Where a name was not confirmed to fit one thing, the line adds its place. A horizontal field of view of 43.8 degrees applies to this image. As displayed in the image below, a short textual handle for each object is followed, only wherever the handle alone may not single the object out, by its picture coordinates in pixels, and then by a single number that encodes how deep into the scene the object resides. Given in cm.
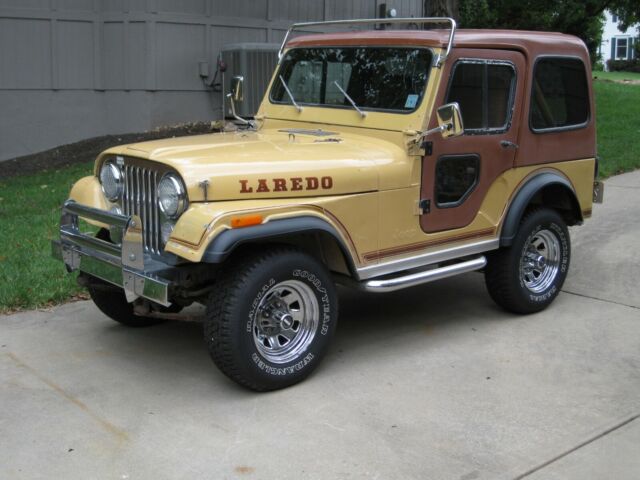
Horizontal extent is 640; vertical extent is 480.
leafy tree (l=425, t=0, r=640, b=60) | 2258
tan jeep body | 426
